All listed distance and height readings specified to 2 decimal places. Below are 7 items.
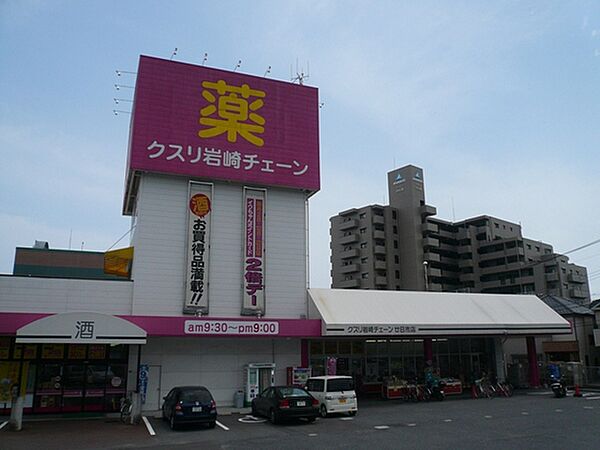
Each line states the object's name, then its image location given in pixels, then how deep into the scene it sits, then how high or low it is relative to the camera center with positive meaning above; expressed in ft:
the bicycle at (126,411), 62.03 -7.09
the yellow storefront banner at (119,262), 81.15 +13.43
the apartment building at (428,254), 255.29 +47.86
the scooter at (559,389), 83.71 -6.22
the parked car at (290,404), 58.85 -6.09
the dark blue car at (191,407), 55.52 -6.00
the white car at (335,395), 65.46 -5.60
